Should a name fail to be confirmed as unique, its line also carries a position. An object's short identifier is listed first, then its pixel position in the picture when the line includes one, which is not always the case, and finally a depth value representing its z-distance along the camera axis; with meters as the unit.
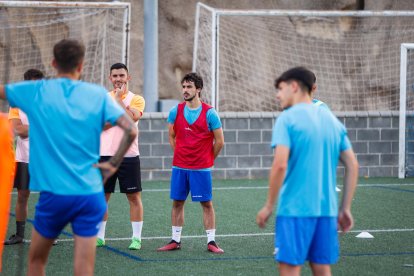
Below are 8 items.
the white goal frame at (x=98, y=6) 27.12
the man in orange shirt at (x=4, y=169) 9.25
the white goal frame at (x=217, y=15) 29.00
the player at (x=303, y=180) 8.91
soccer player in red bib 15.47
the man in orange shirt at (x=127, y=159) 15.51
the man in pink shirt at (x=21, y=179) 15.48
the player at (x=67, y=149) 9.10
